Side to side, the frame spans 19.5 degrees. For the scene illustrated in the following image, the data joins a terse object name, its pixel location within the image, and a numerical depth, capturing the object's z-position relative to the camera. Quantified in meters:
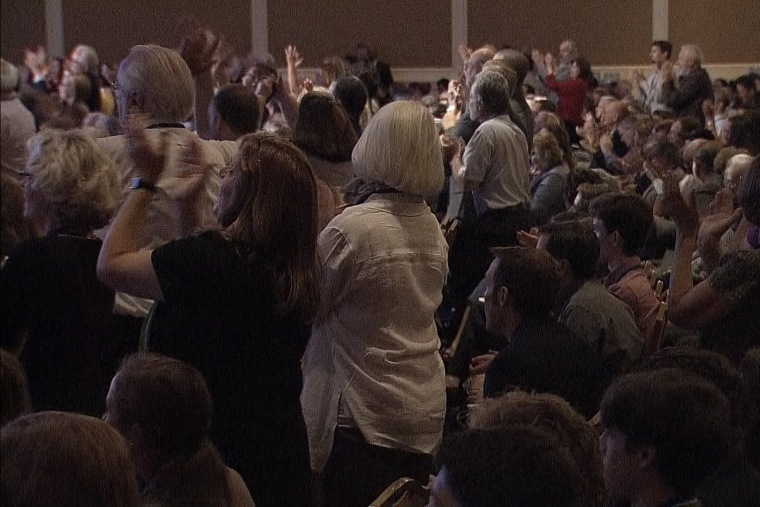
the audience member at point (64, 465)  3.04
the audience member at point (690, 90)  17.68
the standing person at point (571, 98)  18.46
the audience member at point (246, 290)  4.51
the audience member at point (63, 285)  5.13
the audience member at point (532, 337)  5.47
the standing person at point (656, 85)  18.47
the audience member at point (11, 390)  3.99
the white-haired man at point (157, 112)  5.46
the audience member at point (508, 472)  3.19
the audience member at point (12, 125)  11.02
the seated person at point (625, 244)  6.84
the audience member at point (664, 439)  3.98
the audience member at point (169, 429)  4.00
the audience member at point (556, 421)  3.83
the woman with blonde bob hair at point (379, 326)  5.36
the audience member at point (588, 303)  6.25
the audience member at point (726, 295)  5.59
